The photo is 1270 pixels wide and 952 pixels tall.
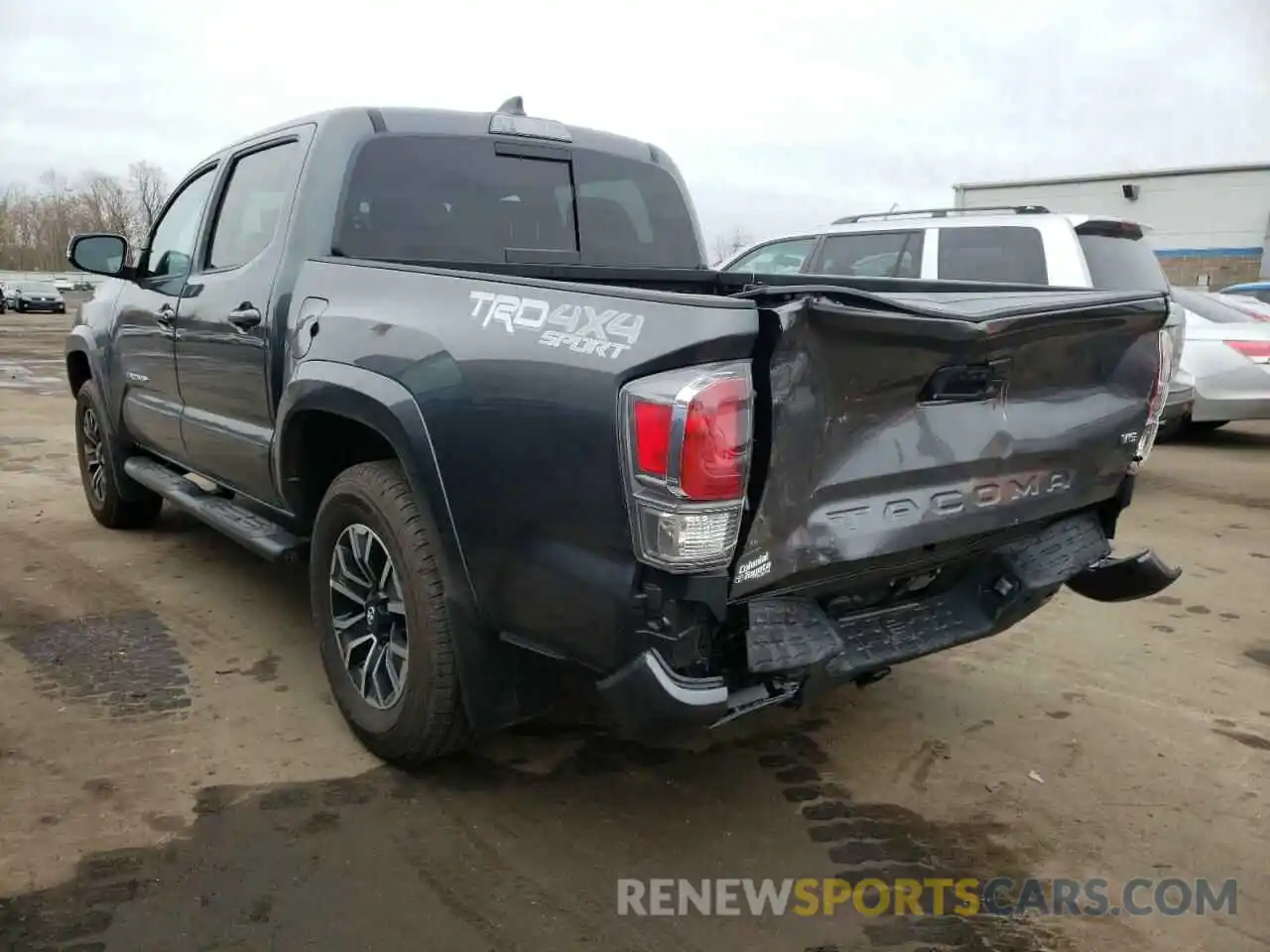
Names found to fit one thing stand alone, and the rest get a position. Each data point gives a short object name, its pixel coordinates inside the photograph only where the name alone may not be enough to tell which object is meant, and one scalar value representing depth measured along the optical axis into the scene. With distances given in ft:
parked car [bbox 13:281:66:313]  123.75
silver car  28.35
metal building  82.53
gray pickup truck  7.27
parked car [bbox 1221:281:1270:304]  44.90
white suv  21.33
